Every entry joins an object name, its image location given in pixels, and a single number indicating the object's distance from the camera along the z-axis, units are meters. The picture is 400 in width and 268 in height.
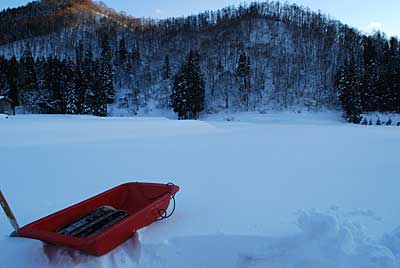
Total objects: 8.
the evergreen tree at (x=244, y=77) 32.34
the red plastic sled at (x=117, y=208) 1.98
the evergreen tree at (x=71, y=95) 25.86
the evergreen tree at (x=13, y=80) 27.70
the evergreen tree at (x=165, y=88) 32.14
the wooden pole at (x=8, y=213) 2.24
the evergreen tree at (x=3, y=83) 26.86
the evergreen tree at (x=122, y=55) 39.62
